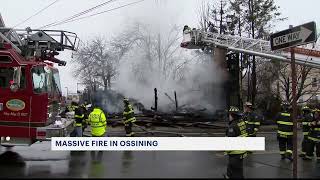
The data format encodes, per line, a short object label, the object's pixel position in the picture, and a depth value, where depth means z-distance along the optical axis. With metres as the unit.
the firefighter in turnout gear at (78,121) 13.26
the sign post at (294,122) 7.86
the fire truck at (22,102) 11.10
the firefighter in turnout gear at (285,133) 11.99
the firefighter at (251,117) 12.09
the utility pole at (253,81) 30.95
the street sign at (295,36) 7.51
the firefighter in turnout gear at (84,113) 14.19
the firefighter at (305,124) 12.46
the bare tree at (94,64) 47.49
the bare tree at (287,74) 36.92
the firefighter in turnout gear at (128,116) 16.27
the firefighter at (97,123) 10.91
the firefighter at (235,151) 7.39
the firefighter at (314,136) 12.13
